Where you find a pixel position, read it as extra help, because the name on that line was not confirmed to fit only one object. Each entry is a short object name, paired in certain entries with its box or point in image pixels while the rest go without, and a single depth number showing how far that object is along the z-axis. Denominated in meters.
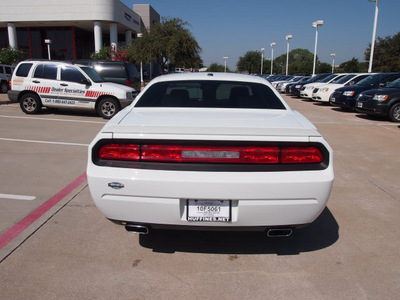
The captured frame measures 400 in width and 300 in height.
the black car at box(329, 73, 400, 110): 13.93
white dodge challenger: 2.59
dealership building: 36.03
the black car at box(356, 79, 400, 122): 11.29
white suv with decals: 10.94
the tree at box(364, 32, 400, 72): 38.78
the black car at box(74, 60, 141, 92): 13.44
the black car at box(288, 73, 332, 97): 21.94
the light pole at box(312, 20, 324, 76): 34.53
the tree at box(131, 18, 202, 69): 31.62
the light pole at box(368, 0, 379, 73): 24.83
